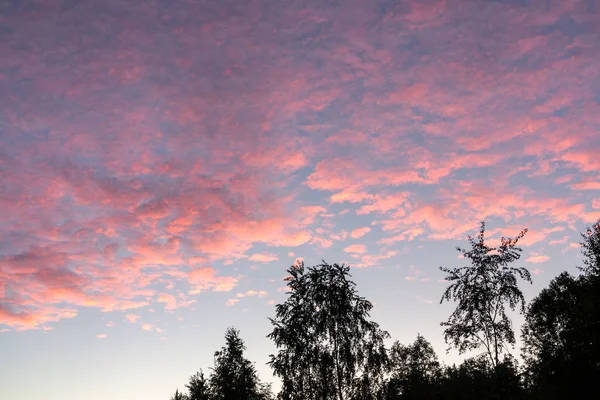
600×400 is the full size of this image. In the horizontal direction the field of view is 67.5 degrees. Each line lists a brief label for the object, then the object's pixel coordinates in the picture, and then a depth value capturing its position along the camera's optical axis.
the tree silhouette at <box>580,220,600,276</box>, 38.50
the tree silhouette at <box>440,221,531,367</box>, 31.02
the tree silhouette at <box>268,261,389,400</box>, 38.62
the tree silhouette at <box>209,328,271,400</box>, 55.09
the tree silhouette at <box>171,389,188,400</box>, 71.16
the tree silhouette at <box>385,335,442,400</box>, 95.88
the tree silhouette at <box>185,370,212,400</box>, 61.26
